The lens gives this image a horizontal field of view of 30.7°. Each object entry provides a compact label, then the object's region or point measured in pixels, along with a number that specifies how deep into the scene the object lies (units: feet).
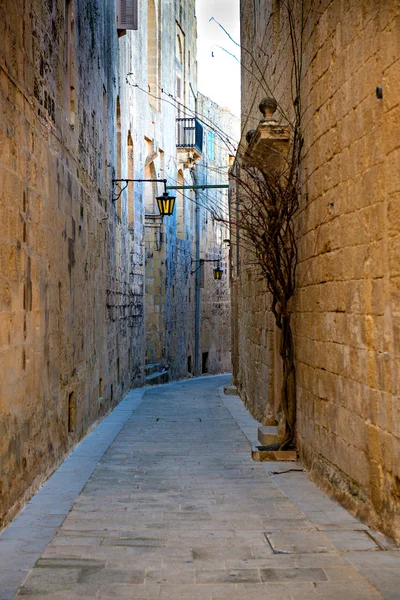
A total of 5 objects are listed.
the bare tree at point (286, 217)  22.65
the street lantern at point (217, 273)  84.97
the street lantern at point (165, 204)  46.52
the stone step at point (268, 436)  24.68
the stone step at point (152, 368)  63.35
